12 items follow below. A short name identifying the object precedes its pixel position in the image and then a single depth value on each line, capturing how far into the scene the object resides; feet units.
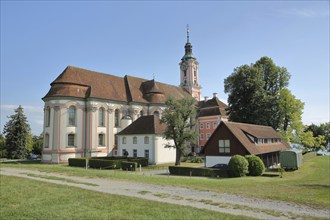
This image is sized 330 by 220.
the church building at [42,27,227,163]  152.66
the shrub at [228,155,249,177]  87.45
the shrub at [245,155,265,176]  92.38
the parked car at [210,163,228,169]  96.90
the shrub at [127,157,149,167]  123.35
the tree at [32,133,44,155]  242.78
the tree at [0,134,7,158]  205.98
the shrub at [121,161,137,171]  108.06
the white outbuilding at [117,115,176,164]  138.92
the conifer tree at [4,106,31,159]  195.42
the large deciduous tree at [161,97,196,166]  121.80
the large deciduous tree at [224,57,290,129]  155.22
